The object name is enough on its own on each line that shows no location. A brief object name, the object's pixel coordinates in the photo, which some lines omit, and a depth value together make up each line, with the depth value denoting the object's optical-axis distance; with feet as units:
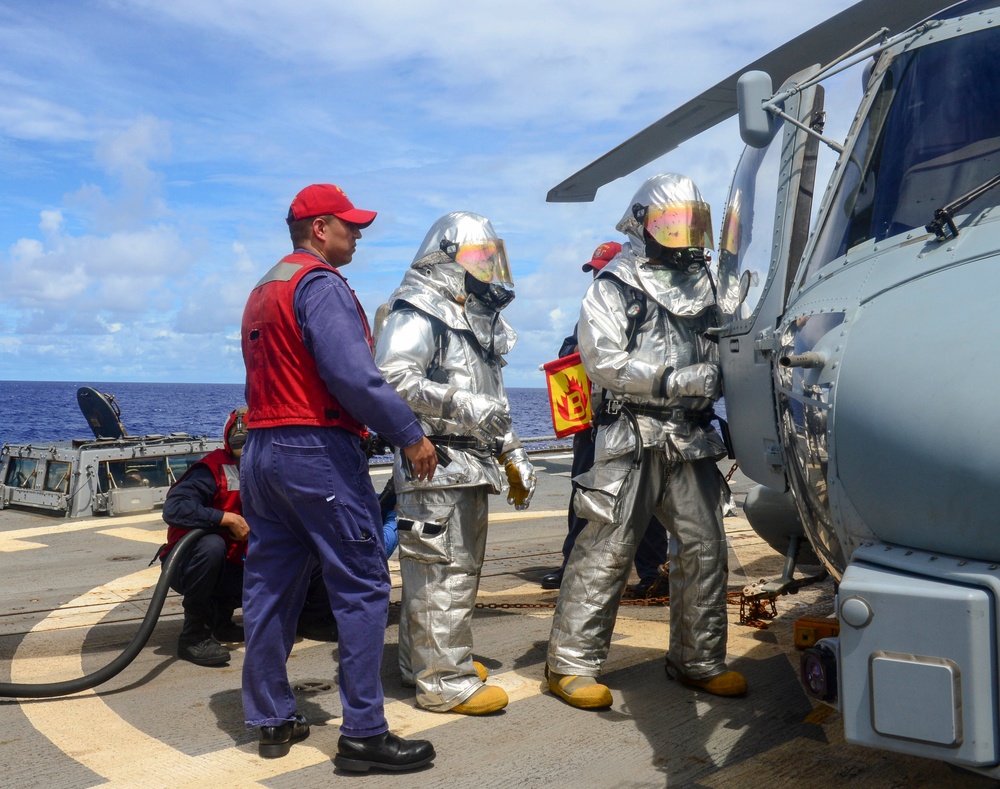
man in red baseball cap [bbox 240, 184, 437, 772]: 10.47
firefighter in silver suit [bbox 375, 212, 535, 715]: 12.59
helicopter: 6.18
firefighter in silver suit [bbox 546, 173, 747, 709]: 12.81
